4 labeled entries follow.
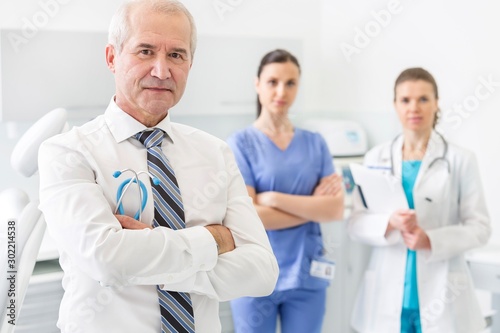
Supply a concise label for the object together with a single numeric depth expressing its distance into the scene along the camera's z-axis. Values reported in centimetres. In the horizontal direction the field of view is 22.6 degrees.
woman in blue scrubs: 453
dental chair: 361
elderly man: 332
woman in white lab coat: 454
